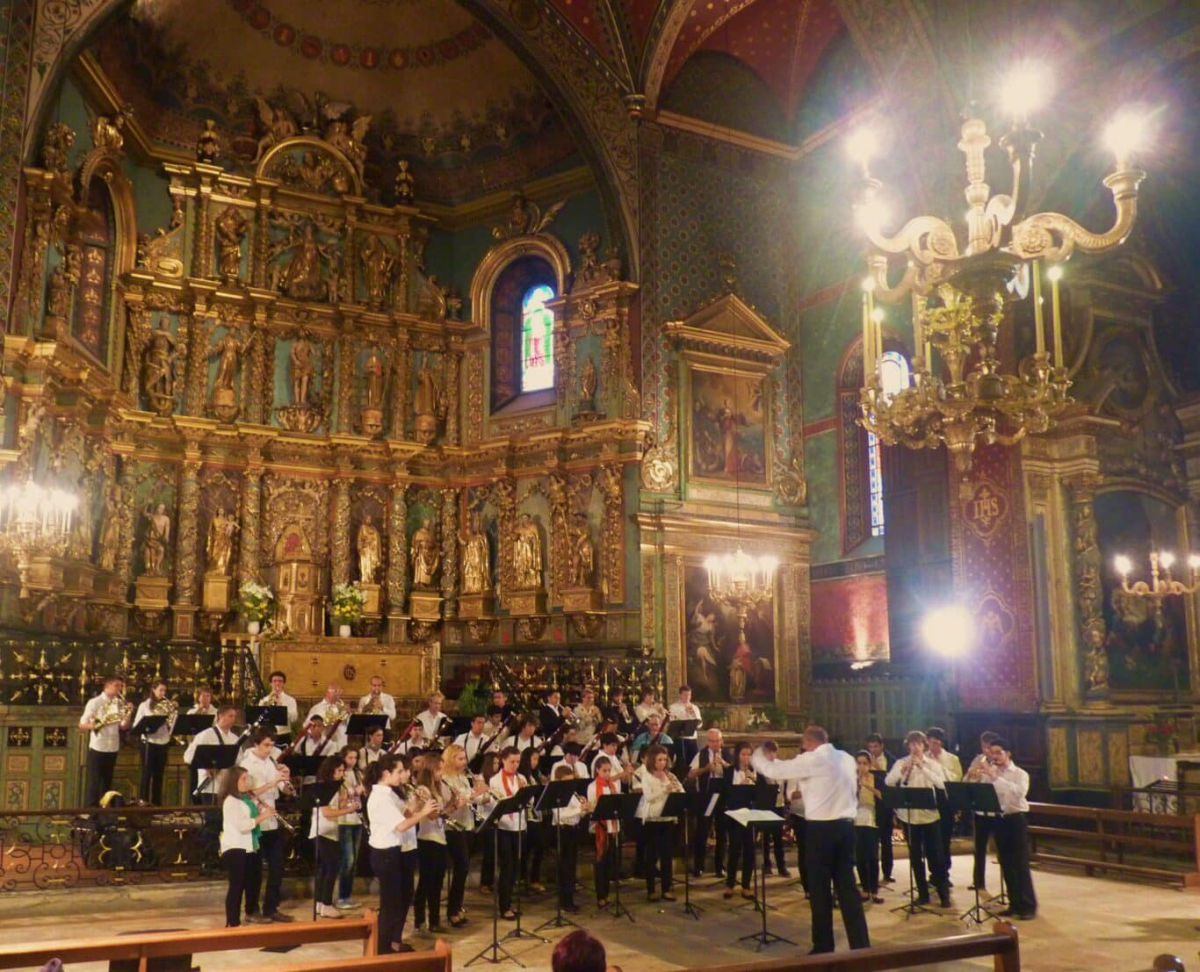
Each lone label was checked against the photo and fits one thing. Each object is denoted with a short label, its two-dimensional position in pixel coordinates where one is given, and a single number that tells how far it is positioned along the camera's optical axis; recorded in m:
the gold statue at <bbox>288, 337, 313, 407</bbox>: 22.14
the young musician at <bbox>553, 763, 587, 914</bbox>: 11.16
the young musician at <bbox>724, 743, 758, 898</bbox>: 12.19
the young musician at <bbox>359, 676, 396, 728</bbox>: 14.83
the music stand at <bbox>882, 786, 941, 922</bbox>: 11.11
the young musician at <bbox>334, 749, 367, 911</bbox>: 10.37
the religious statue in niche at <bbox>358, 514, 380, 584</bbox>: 21.78
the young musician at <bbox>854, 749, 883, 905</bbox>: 11.98
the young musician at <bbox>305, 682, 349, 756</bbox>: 12.18
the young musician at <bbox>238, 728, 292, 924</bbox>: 9.72
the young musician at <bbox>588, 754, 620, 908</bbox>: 11.62
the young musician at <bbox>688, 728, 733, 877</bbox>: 12.60
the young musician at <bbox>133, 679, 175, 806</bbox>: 13.43
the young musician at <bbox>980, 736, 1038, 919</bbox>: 11.02
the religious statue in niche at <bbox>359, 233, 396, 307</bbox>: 22.89
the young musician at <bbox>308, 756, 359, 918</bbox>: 10.43
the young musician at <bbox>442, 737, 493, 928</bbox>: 10.33
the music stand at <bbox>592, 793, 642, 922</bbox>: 10.49
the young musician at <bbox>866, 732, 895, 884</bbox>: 12.66
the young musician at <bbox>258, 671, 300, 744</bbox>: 14.12
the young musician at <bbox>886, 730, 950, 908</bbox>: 11.66
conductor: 9.05
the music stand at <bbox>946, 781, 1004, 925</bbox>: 10.71
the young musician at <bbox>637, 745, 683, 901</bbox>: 12.02
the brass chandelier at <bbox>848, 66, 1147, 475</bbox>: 9.05
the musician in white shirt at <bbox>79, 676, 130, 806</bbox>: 13.15
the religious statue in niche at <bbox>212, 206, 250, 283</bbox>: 21.61
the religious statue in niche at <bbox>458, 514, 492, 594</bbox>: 21.86
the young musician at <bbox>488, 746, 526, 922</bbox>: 10.90
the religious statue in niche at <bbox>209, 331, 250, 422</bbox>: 21.27
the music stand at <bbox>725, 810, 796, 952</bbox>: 9.91
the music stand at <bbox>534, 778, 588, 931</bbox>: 10.14
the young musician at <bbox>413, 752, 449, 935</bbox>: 9.96
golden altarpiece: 19.89
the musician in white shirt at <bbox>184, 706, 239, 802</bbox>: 10.98
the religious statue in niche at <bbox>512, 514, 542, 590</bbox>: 21.03
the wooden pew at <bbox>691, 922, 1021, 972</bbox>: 4.97
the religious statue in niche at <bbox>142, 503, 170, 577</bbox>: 20.27
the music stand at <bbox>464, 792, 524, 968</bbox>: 9.33
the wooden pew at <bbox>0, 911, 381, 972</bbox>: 5.23
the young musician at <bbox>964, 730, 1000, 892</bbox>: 11.19
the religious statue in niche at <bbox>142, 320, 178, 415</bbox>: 20.71
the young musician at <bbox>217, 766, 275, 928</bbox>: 9.38
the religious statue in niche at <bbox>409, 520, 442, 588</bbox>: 22.14
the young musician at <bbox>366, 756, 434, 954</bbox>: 8.98
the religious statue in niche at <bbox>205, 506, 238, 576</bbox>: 20.75
